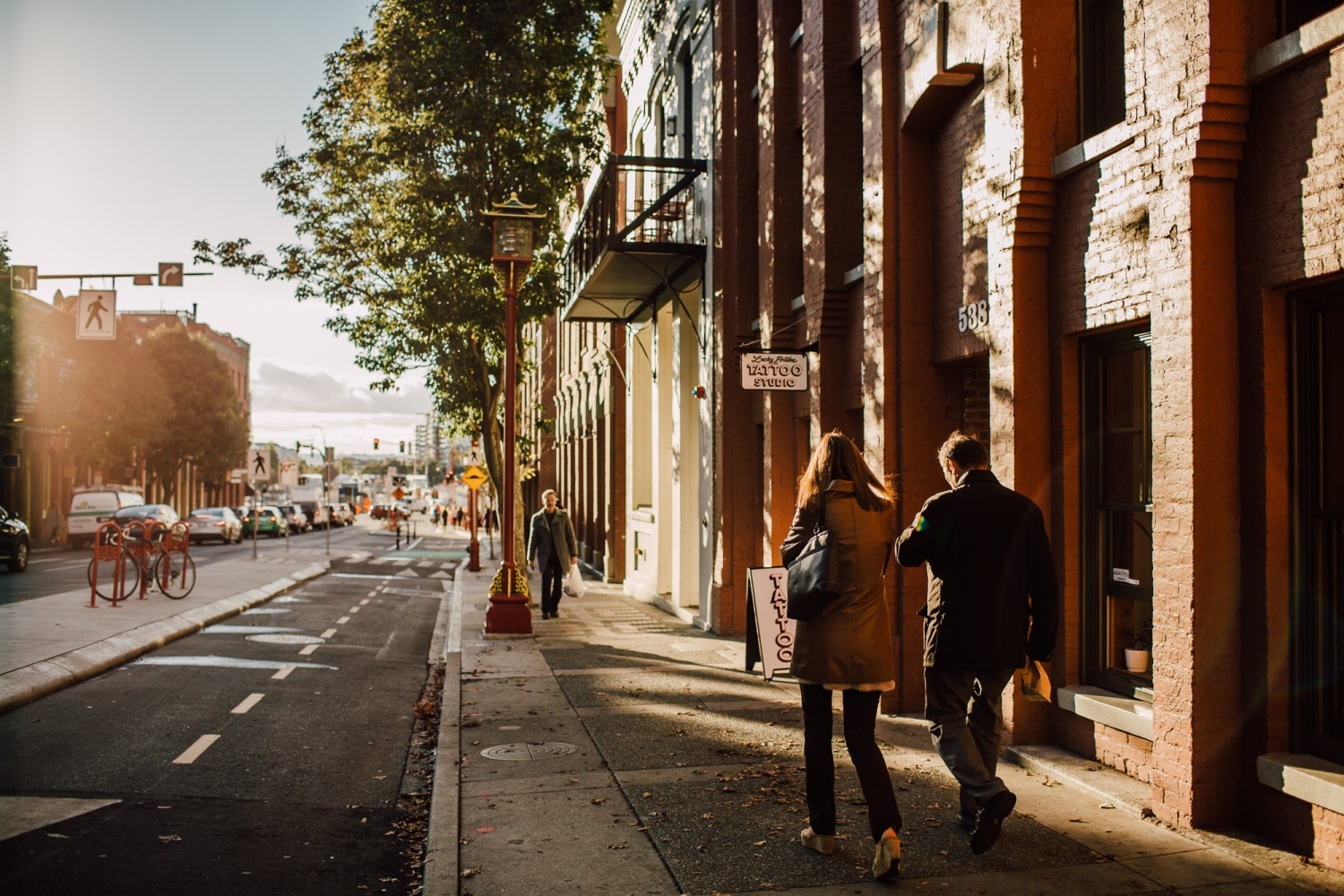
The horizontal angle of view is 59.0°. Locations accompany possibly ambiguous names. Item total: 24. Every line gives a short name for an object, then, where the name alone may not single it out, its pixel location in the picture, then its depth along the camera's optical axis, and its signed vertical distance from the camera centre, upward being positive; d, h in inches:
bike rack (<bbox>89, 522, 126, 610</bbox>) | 678.5 -42.5
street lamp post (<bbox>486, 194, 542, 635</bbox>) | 607.5 +47.1
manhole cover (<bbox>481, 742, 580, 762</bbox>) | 315.6 -73.7
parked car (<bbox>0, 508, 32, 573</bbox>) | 1003.9 -48.3
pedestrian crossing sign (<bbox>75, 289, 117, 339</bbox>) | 934.4 +134.1
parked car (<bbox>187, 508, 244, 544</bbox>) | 1830.7 -64.2
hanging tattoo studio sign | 462.0 +40.9
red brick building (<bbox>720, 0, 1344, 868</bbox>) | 218.8 +32.8
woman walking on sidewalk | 211.9 -28.7
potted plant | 273.1 -41.9
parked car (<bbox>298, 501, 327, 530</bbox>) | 3314.5 -90.5
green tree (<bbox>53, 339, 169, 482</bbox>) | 2038.6 +145.8
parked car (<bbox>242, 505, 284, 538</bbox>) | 2284.7 -75.5
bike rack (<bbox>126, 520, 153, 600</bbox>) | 737.0 -42.4
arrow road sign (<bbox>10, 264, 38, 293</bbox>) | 1005.2 +177.1
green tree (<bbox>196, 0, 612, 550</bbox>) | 842.8 +238.0
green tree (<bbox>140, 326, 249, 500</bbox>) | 2448.3 +153.9
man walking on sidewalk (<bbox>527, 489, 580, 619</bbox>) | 694.5 -40.0
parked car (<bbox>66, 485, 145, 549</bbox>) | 1652.3 -34.8
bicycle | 737.0 -50.8
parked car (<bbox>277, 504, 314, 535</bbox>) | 2637.8 -84.1
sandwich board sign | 301.0 -37.2
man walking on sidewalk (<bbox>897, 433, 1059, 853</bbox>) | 220.5 -24.5
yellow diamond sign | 1146.0 +2.1
